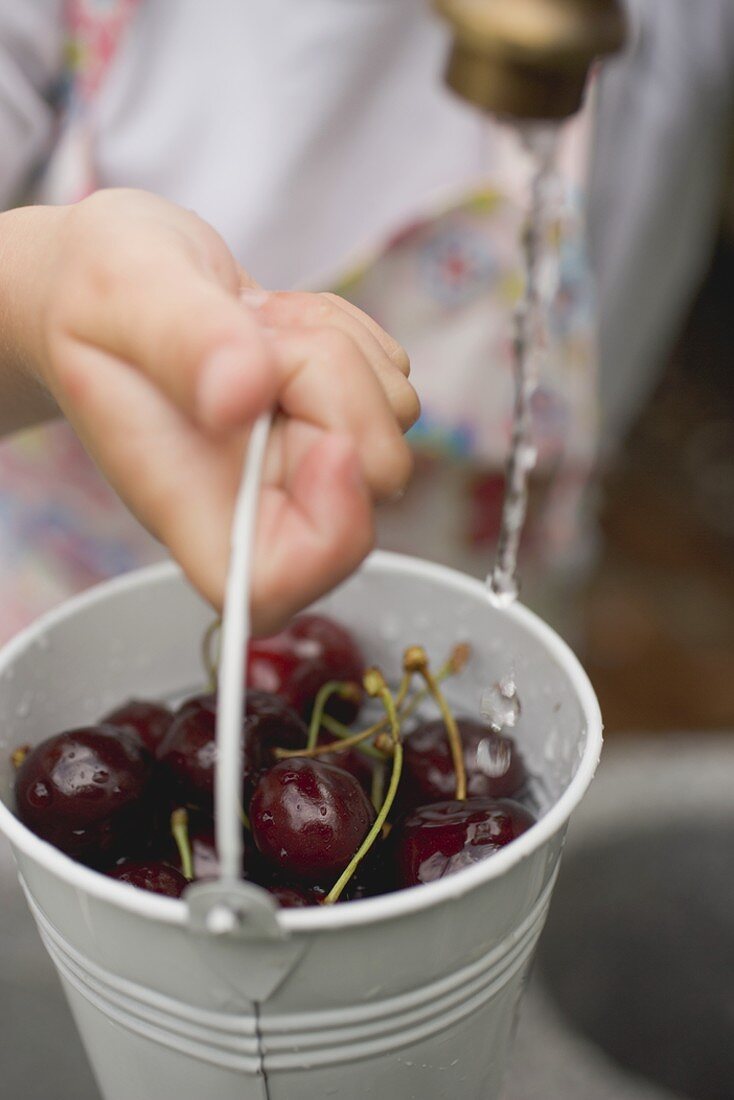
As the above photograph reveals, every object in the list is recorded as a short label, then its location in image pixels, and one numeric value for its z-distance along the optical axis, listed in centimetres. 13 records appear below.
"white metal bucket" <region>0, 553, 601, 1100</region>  30
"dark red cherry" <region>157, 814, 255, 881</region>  37
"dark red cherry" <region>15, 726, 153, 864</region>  36
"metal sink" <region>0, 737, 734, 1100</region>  57
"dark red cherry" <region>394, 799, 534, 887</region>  34
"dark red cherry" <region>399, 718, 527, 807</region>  41
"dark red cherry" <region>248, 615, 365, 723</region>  46
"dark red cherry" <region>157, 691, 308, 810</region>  38
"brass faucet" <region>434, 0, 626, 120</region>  43
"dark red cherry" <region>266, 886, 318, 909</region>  34
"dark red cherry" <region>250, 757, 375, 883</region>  34
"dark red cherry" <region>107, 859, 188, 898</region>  34
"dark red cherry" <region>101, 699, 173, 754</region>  43
